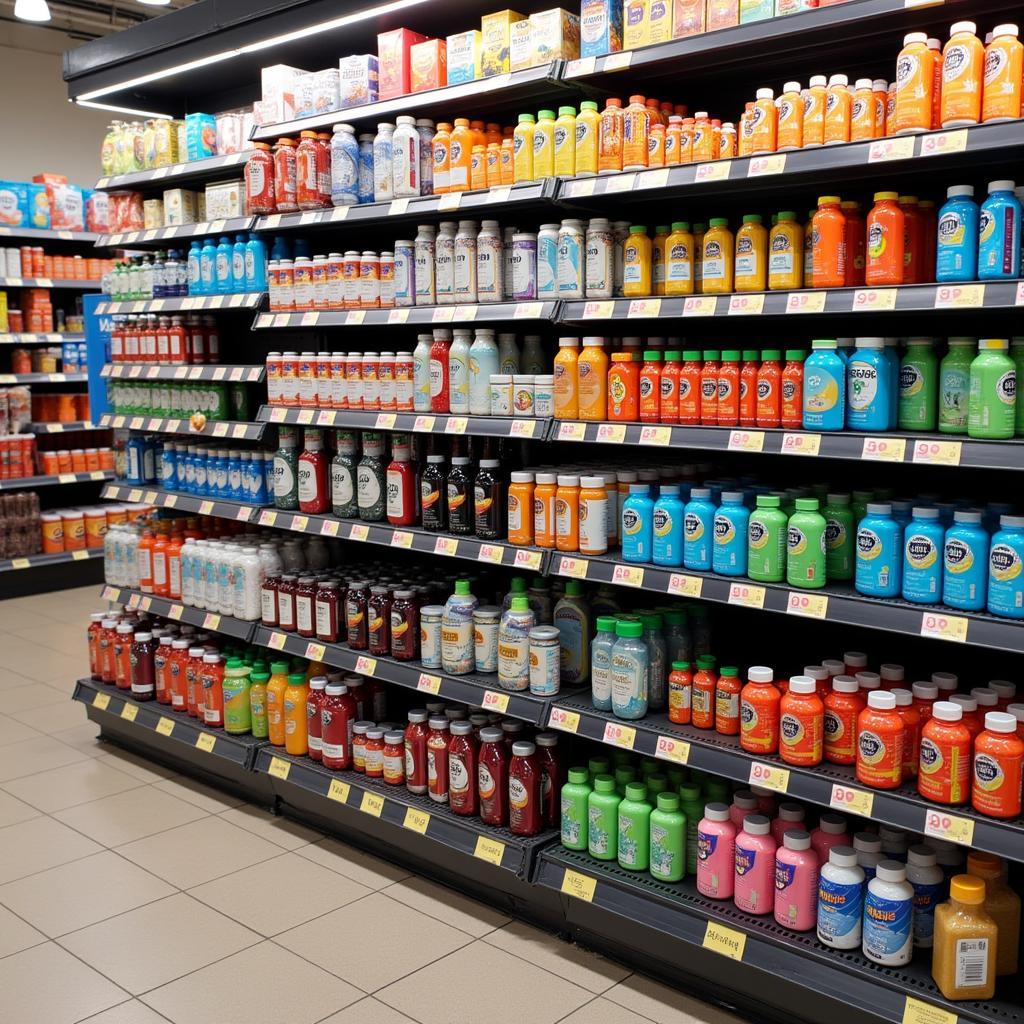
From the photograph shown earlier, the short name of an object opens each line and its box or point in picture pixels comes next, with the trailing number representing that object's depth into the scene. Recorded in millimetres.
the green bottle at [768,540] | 2645
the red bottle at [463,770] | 3291
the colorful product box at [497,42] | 3174
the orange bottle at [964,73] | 2238
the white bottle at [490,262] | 3252
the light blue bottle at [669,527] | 2861
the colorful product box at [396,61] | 3494
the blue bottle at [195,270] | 4324
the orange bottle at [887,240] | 2432
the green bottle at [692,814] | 2867
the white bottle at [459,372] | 3342
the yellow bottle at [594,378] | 2996
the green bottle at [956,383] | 2393
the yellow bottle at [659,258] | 2917
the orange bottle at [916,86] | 2316
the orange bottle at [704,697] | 2834
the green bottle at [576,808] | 3016
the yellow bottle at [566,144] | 2996
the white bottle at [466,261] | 3305
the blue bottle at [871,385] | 2475
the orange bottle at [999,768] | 2227
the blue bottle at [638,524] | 2906
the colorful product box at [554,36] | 3031
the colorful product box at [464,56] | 3279
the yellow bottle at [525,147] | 3084
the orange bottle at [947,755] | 2293
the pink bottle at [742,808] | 2744
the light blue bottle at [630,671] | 2898
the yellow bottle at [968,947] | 2258
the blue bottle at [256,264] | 4066
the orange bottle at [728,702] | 2779
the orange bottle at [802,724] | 2561
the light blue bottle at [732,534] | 2725
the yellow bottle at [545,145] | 3033
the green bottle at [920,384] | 2467
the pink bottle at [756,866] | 2627
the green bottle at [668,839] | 2811
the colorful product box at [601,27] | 2941
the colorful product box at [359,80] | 3656
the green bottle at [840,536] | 2672
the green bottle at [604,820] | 2951
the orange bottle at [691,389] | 2805
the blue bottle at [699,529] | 2793
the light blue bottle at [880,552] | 2465
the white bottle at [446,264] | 3369
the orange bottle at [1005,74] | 2195
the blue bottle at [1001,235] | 2264
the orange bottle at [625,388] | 2936
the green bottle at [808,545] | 2580
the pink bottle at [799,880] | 2543
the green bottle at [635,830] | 2881
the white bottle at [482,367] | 3295
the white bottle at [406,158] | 3439
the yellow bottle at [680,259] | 2832
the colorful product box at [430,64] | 3408
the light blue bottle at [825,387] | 2527
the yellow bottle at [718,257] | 2750
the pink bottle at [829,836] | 2584
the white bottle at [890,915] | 2377
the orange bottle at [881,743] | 2412
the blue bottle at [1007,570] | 2246
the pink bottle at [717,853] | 2707
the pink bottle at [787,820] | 2652
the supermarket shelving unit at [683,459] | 2359
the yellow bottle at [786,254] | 2619
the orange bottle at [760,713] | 2639
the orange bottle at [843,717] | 2559
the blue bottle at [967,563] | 2326
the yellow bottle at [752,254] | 2684
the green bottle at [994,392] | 2273
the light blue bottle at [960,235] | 2311
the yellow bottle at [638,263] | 2920
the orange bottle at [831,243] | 2516
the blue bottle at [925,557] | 2402
